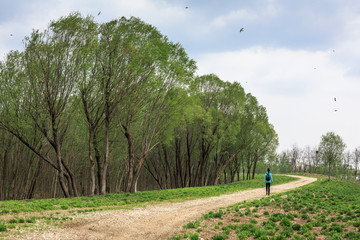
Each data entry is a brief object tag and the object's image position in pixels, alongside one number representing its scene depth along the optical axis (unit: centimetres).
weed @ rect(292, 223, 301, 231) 1250
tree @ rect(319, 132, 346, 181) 5109
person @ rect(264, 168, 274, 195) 2532
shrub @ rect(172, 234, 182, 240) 1091
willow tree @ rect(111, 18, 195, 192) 2605
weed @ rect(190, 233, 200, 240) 1078
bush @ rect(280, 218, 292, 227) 1307
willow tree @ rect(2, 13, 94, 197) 2395
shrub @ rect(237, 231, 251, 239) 1129
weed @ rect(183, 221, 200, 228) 1254
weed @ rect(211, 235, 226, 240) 1109
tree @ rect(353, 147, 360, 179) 9972
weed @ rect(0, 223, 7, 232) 1015
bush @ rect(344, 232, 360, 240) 1050
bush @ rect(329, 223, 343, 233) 1185
